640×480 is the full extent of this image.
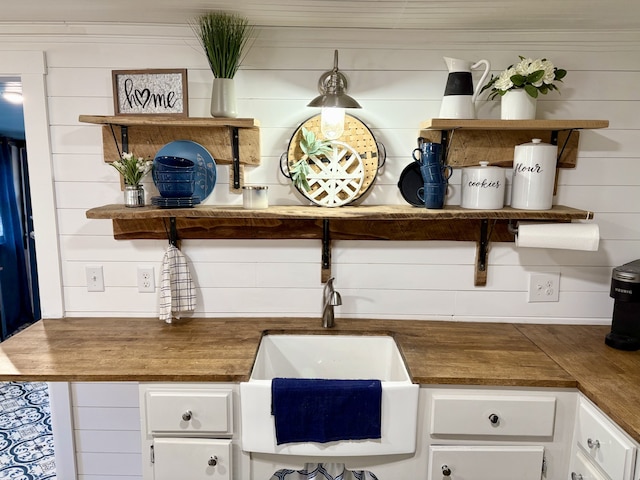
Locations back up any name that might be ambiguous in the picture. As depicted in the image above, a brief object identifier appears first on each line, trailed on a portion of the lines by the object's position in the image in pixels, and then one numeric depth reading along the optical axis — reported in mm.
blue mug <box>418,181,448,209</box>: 1667
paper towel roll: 1658
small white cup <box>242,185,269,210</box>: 1671
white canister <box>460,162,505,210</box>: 1672
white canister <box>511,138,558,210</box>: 1649
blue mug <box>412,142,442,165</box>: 1642
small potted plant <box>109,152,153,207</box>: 1678
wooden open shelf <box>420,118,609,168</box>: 1790
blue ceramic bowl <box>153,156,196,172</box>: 1638
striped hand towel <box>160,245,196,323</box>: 1813
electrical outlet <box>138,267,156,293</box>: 1908
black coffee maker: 1567
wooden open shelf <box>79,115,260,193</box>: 1796
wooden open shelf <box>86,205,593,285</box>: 1855
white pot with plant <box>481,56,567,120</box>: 1602
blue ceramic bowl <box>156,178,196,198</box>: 1651
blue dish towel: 1371
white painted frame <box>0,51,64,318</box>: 1764
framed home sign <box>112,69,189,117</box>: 1762
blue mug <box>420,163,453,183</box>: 1654
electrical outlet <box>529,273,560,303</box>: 1902
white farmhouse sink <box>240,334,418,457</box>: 1388
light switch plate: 1905
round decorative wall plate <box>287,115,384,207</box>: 1779
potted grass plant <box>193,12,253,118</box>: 1620
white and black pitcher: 1657
